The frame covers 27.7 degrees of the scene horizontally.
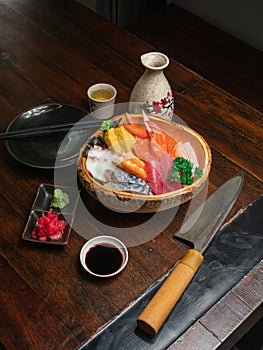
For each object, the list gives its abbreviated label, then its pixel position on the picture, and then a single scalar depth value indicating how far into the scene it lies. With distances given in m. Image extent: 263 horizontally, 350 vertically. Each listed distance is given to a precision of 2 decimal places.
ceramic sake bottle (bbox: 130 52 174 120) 1.40
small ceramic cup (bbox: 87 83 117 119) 1.48
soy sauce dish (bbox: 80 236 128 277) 1.18
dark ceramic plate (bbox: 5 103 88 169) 1.39
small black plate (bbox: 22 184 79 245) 1.22
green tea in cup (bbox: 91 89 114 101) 1.53
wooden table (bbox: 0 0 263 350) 1.10
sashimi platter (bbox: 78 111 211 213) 1.23
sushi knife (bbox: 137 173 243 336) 1.06
